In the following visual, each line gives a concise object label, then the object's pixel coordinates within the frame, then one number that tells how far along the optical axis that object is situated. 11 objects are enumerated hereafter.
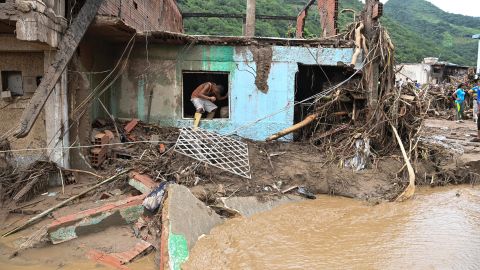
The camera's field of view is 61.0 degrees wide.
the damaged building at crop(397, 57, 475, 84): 30.06
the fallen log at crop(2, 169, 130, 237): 5.51
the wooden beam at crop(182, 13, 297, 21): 18.74
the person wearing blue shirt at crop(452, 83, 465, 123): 16.62
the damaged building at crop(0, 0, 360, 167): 8.02
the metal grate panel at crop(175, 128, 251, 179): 7.73
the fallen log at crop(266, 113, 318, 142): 9.12
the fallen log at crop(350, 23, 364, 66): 9.25
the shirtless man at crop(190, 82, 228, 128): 9.45
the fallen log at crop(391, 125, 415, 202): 7.50
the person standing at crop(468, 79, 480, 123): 15.75
